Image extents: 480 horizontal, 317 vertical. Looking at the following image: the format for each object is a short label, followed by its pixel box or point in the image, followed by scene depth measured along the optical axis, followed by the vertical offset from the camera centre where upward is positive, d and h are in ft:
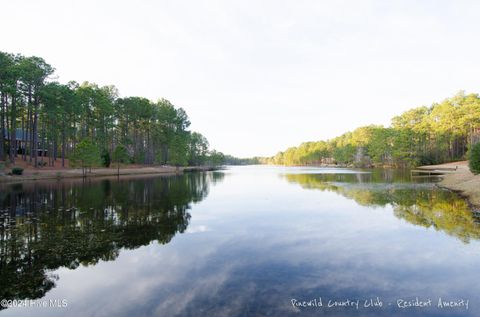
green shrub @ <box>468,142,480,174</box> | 104.58 -0.27
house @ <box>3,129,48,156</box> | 208.52 +21.57
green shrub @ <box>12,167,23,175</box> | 134.41 -0.88
